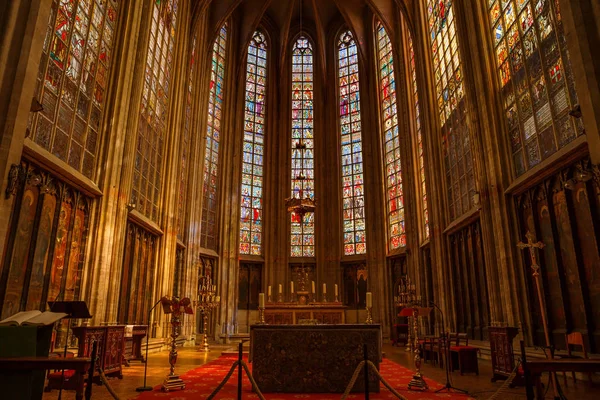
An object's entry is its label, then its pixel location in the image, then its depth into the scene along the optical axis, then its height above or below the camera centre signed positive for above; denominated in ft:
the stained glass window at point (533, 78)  32.76 +19.01
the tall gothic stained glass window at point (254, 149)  81.20 +31.39
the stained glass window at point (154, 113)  51.05 +24.61
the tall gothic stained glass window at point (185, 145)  65.10 +25.51
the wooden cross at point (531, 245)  23.62 +3.91
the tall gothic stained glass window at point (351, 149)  81.41 +31.40
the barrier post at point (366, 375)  15.20 -1.95
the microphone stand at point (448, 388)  23.59 -3.65
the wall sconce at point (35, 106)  28.63 +13.37
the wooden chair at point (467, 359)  31.68 -2.75
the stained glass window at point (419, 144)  65.98 +25.76
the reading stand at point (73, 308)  23.84 +0.64
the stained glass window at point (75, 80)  33.27 +19.10
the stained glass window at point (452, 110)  50.47 +24.72
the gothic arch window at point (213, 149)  75.15 +28.69
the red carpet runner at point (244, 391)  22.02 -3.68
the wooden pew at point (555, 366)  14.29 -1.50
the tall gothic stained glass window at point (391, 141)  75.31 +30.28
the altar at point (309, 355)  24.44 -1.93
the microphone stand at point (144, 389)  24.17 -3.63
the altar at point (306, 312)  52.60 +0.81
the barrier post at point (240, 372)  17.07 -1.95
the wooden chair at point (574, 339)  24.07 -1.14
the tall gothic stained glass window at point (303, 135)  82.53 +34.86
